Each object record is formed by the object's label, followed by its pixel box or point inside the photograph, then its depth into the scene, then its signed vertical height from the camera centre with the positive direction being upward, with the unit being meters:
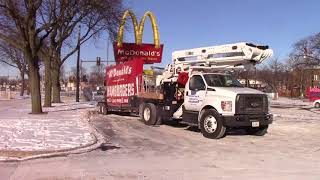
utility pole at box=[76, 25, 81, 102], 26.38 +0.19
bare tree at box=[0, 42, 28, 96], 35.13 +4.55
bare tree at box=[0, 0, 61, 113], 13.50 +2.98
